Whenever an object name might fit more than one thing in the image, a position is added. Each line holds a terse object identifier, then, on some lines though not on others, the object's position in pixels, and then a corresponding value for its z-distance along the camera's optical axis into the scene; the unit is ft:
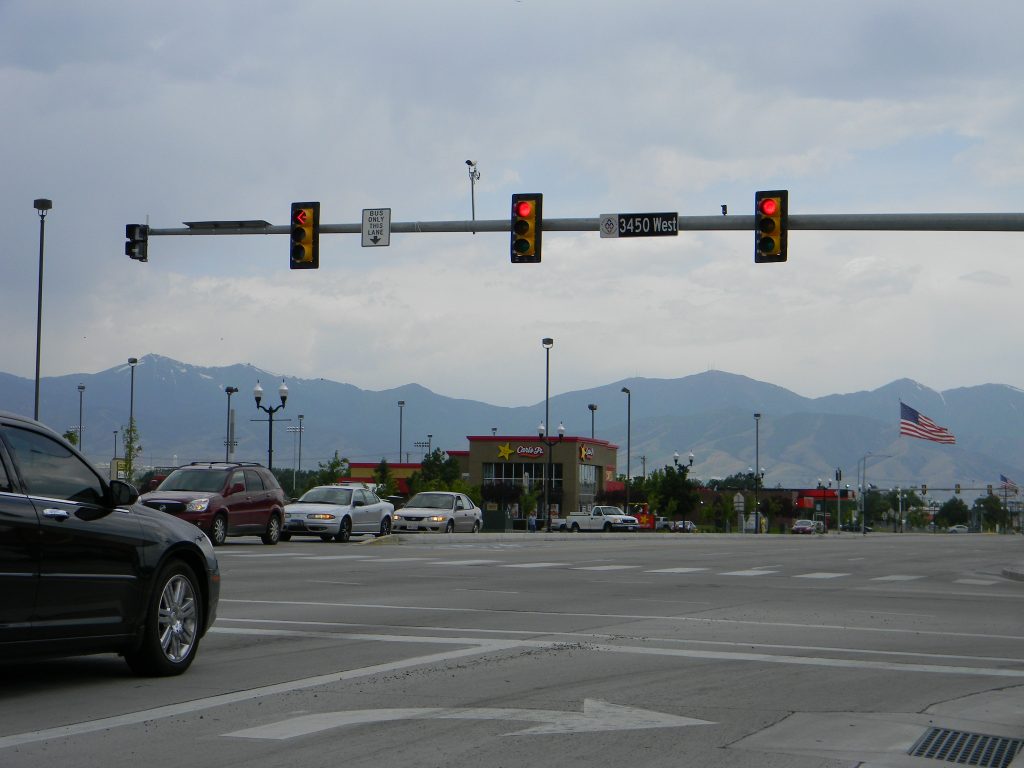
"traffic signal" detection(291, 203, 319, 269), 78.54
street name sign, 74.08
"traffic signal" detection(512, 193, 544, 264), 74.84
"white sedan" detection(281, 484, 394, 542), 113.19
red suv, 91.45
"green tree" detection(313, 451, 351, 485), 287.71
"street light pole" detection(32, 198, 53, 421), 131.34
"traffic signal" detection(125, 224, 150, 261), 83.46
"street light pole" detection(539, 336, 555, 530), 226.99
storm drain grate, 22.70
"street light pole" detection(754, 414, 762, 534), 318.53
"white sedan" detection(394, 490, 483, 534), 140.46
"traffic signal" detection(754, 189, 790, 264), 70.64
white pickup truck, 237.04
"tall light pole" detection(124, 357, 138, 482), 215.39
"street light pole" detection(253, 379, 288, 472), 141.93
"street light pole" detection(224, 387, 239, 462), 158.36
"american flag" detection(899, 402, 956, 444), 235.22
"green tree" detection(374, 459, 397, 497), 282.11
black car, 25.53
